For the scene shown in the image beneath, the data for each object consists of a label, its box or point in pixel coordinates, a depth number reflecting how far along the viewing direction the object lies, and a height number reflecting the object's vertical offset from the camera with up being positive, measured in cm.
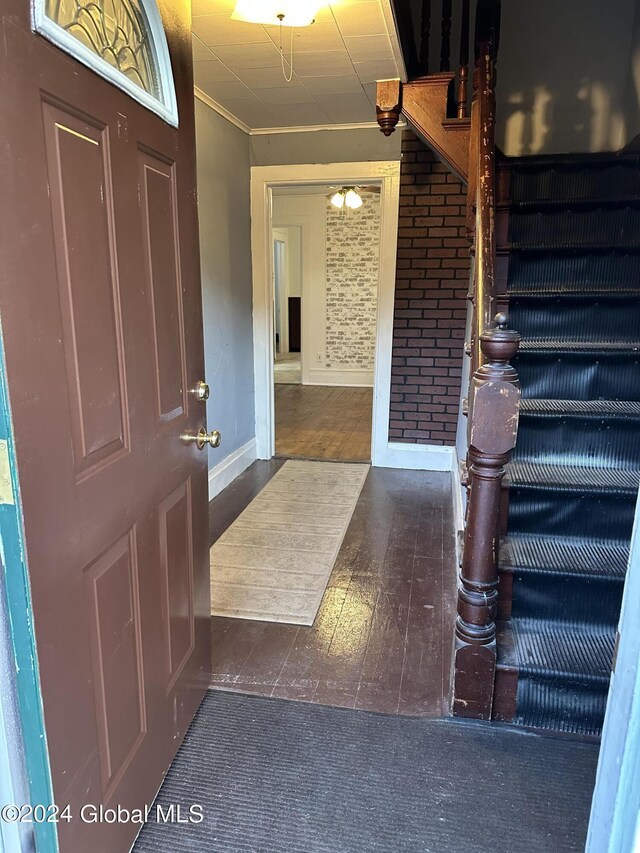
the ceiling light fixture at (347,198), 602 +111
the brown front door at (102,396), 88 -20
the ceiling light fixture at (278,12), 196 +103
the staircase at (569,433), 173 -49
